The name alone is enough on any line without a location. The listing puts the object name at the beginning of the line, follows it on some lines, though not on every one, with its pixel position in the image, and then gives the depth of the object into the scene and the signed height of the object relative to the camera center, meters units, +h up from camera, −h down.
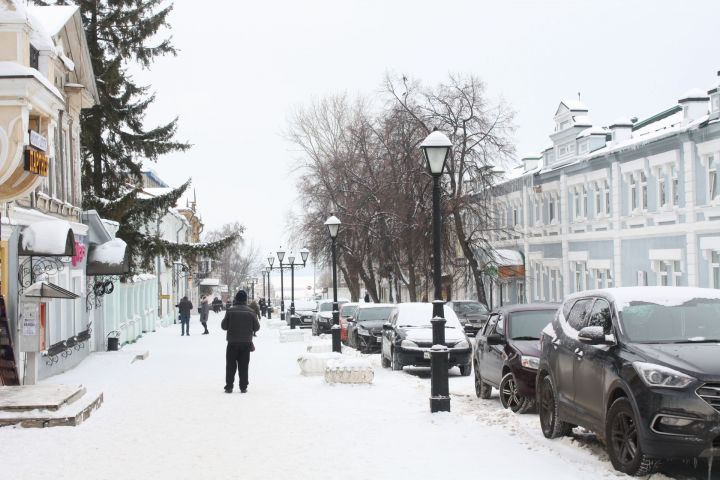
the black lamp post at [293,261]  45.67 +0.48
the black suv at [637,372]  7.88 -0.98
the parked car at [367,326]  28.81 -1.74
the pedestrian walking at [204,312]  44.59 -1.82
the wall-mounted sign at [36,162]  12.57 +1.53
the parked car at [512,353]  13.91 -1.31
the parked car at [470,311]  35.22 -1.65
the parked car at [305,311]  54.34 -2.33
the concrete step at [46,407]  11.62 -1.69
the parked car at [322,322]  41.34 -2.21
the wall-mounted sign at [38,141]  12.84 +1.84
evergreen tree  30.00 +4.56
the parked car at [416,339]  20.52 -1.55
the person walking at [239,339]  16.14 -1.12
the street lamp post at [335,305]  24.91 -0.98
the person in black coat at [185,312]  43.15 -1.75
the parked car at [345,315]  34.20 -1.73
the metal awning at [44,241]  17.64 +0.65
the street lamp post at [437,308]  12.98 -0.56
